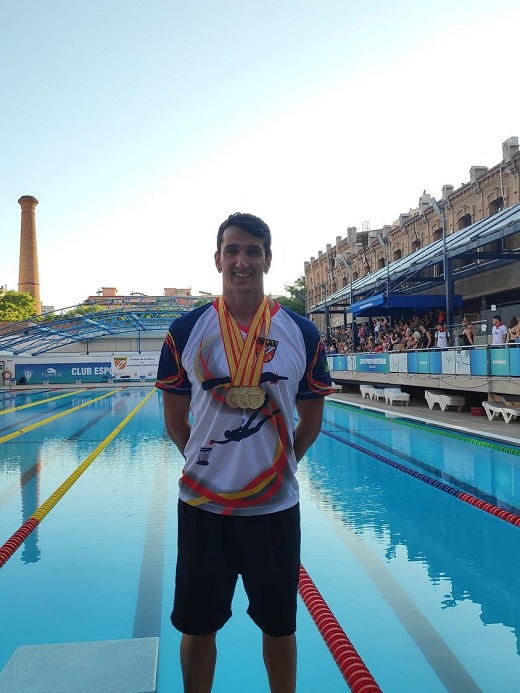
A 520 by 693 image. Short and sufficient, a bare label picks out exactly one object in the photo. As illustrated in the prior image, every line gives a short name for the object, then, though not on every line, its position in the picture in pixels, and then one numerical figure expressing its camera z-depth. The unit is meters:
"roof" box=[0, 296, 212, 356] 36.47
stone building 20.52
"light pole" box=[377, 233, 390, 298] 21.34
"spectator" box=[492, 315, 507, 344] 12.55
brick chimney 67.31
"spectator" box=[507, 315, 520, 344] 11.81
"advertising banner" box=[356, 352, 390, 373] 18.27
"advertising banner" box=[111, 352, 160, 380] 35.34
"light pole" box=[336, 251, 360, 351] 26.70
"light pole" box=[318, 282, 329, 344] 28.85
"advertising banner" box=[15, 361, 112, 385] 34.16
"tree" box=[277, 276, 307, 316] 58.25
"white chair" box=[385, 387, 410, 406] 16.75
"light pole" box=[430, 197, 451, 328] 16.94
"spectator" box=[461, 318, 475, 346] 13.59
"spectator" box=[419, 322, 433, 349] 16.99
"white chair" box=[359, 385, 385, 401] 18.54
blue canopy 21.23
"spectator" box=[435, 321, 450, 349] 15.37
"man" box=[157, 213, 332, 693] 2.02
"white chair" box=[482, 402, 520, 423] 11.90
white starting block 2.77
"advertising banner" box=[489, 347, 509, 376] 11.79
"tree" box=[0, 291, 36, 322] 62.03
